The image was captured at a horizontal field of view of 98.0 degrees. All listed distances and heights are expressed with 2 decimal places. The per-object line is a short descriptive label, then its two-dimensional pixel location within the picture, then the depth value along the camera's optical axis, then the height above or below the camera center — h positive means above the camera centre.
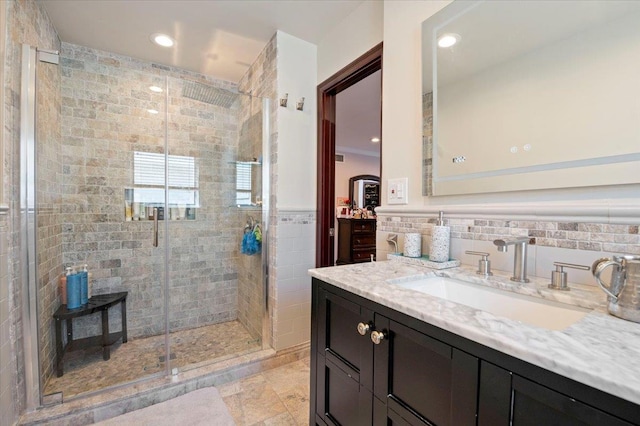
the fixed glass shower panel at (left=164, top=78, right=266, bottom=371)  2.41 -0.07
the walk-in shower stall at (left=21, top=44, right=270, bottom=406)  2.09 -0.04
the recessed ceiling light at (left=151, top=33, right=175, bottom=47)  2.21 +1.37
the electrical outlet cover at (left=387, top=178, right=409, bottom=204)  1.49 +0.11
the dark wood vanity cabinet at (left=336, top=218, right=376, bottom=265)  4.85 -0.53
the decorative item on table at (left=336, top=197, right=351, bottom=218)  5.47 +0.06
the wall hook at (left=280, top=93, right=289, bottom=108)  2.18 +0.85
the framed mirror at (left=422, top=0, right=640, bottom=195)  0.85 +0.43
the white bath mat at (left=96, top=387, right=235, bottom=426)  1.52 -1.17
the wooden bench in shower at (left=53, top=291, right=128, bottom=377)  1.95 -0.92
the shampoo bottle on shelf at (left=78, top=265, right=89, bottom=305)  2.12 -0.61
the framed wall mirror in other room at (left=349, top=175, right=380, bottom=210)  5.73 +0.37
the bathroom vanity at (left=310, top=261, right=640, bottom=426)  0.47 -0.33
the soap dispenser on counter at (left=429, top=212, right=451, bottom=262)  1.22 -0.15
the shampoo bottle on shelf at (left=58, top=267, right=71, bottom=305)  2.06 -0.61
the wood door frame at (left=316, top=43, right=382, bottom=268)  2.31 +0.33
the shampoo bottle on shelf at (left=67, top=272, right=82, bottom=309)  2.05 -0.62
